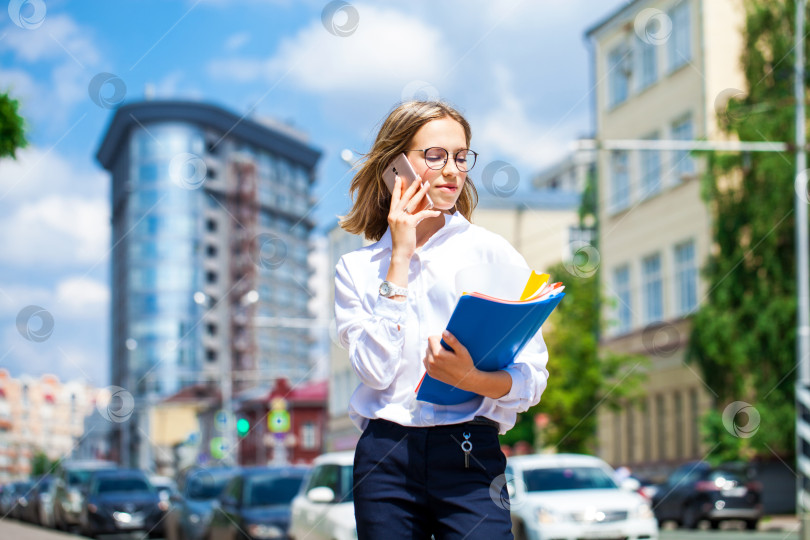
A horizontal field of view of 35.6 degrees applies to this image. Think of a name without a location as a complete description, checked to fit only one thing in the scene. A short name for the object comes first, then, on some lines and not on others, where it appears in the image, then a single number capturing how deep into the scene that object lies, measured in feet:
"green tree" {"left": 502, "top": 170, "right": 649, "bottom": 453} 98.37
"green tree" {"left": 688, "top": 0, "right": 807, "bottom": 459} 99.34
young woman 10.02
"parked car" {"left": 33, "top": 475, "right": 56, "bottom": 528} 101.30
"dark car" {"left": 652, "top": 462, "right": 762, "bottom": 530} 81.10
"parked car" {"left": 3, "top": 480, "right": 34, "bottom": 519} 125.29
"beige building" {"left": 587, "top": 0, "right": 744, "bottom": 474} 120.67
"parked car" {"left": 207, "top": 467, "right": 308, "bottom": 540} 49.44
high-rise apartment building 388.57
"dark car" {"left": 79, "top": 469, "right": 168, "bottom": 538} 80.84
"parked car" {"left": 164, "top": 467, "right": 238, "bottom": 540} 57.98
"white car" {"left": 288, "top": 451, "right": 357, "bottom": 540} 38.24
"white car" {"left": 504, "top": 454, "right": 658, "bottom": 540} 45.91
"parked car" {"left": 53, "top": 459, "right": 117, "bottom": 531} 91.71
